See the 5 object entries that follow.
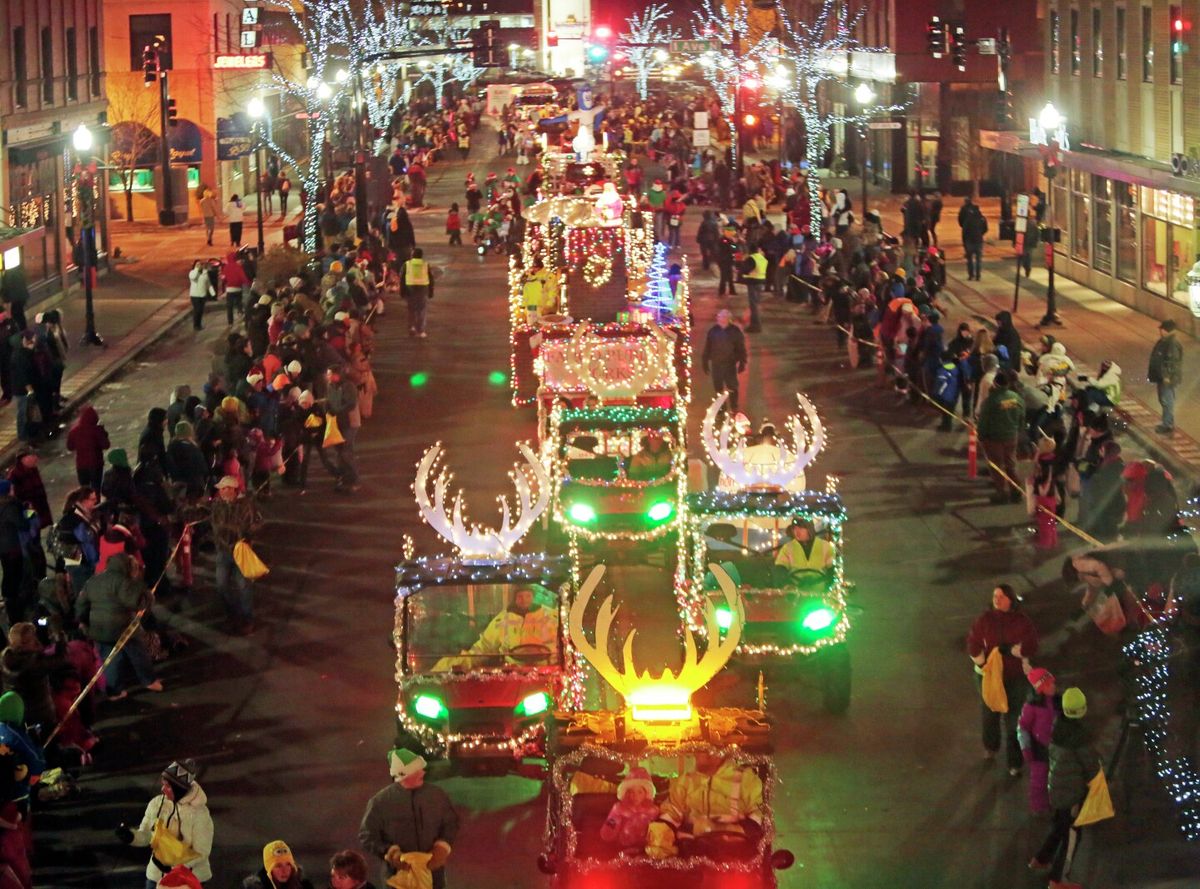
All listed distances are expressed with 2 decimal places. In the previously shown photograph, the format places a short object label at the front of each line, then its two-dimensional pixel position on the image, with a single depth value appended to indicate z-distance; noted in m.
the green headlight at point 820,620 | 14.52
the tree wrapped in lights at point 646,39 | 103.56
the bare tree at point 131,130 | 50.16
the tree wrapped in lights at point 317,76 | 46.43
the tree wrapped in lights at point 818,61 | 59.38
